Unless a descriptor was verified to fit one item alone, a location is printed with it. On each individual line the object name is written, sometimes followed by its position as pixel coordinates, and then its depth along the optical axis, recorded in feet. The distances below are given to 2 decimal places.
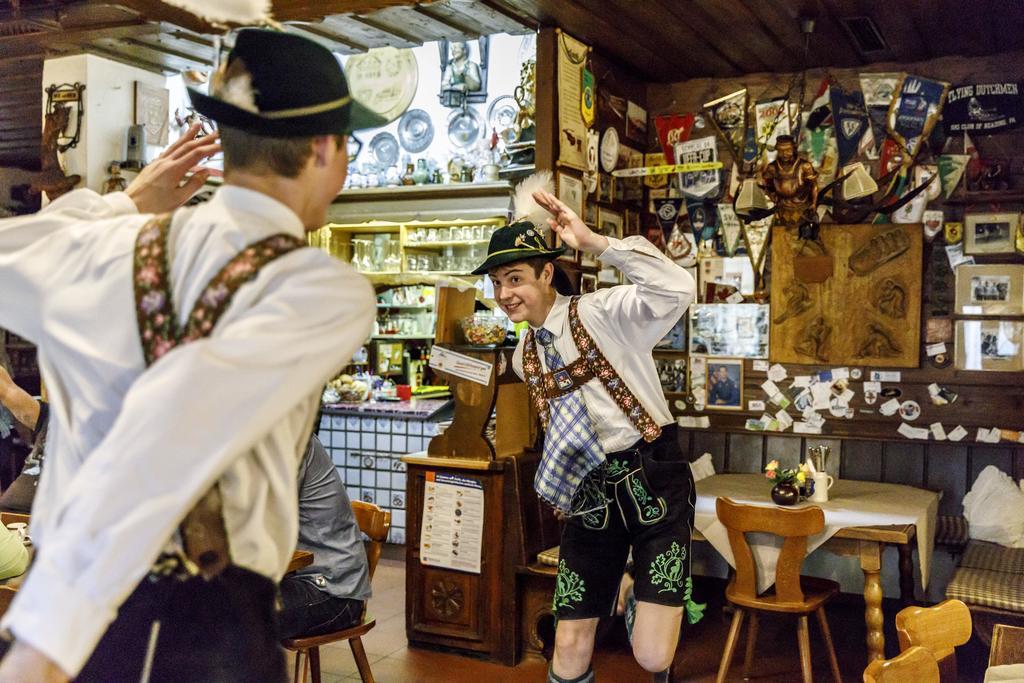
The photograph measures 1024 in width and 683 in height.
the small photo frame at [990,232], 17.62
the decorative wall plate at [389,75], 29.99
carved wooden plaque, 18.25
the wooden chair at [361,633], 10.78
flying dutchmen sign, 17.47
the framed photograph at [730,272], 19.61
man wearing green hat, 10.89
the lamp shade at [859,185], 17.93
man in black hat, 3.90
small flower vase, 14.62
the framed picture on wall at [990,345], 17.58
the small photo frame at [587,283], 18.30
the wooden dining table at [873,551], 13.35
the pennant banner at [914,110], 18.06
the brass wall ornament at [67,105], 18.74
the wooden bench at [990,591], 13.50
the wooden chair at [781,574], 13.09
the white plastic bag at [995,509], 16.62
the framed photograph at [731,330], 19.49
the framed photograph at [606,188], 18.75
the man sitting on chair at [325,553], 10.77
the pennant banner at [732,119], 19.56
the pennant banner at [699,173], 19.89
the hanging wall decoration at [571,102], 16.89
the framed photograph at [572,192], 17.13
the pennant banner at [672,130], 20.18
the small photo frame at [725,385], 19.66
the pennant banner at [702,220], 19.95
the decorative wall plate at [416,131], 30.91
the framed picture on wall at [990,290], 17.58
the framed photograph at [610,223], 18.83
